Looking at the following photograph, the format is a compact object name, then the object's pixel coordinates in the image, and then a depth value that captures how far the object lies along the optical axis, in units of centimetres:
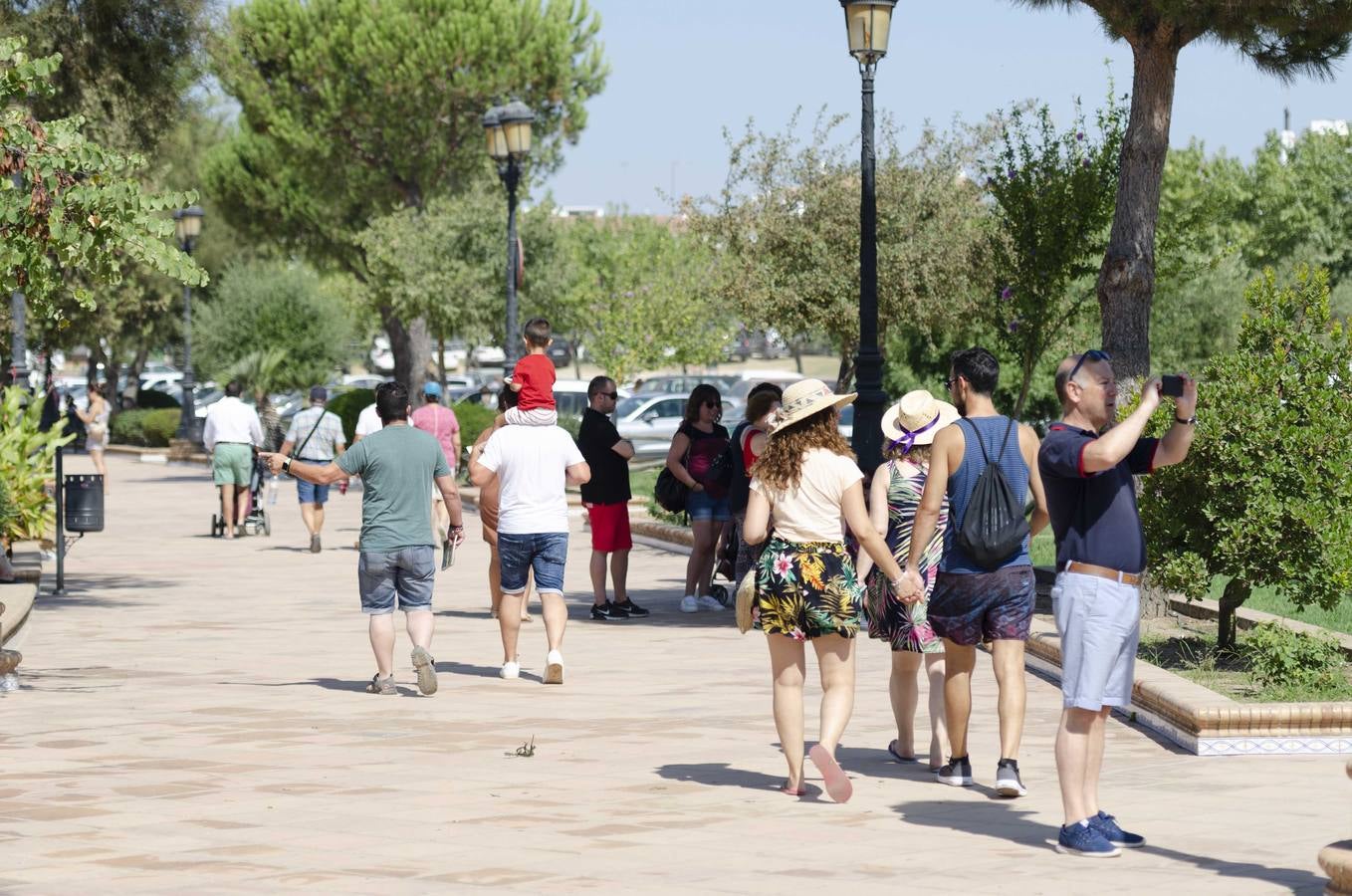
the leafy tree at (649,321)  5369
